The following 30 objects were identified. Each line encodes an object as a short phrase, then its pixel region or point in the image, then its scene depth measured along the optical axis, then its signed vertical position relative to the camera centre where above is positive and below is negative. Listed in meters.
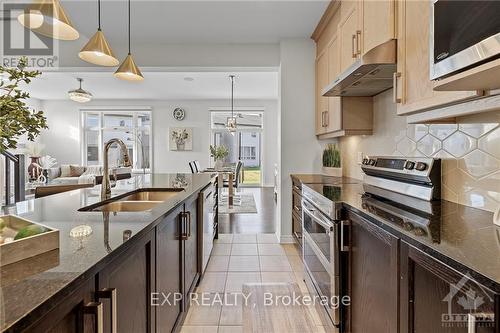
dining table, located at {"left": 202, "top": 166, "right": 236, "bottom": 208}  6.23 -0.37
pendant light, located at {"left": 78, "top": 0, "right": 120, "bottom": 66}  2.23 +0.85
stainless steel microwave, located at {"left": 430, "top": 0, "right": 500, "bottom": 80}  0.95 +0.46
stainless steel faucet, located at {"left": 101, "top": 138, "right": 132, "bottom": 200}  1.95 -0.04
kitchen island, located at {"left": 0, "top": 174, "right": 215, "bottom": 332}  0.60 -0.27
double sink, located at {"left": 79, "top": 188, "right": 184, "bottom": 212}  1.79 -0.27
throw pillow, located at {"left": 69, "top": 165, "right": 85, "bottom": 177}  8.36 -0.20
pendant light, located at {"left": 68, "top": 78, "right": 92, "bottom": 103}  5.48 +1.26
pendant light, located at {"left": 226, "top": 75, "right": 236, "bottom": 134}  7.56 +0.99
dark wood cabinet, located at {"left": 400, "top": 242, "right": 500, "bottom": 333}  0.73 -0.39
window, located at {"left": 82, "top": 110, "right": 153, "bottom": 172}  9.75 +1.08
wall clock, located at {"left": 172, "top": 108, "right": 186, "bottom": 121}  9.55 +1.57
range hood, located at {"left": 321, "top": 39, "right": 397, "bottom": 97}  1.76 +0.62
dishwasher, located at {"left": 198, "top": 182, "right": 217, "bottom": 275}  2.63 -0.60
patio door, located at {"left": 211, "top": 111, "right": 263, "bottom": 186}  10.10 +0.72
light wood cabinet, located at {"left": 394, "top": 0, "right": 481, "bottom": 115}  1.40 +0.51
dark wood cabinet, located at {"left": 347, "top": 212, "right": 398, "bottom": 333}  1.19 -0.53
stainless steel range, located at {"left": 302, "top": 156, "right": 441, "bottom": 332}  1.49 -0.23
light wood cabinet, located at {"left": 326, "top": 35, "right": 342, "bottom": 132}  3.02 +0.69
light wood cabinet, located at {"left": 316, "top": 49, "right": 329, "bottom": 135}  3.49 +0.93
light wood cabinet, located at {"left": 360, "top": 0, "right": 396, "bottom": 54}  1.79 +0.93
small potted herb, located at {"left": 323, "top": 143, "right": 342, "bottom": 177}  3.66 +0.03
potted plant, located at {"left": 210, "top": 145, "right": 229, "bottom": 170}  7.39 +0.20
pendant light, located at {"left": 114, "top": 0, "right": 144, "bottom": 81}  2.68 +0.84
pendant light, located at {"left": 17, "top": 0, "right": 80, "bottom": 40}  1.71 +0.87
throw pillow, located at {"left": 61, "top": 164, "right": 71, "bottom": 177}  8.21 -0.22
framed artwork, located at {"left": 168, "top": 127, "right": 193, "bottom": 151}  9.63 +0.84
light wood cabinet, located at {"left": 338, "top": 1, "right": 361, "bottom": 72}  2.44 +1.13
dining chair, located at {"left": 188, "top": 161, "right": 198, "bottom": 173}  7.22 -0.09
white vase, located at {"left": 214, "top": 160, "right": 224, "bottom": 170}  7.50 -0.02
